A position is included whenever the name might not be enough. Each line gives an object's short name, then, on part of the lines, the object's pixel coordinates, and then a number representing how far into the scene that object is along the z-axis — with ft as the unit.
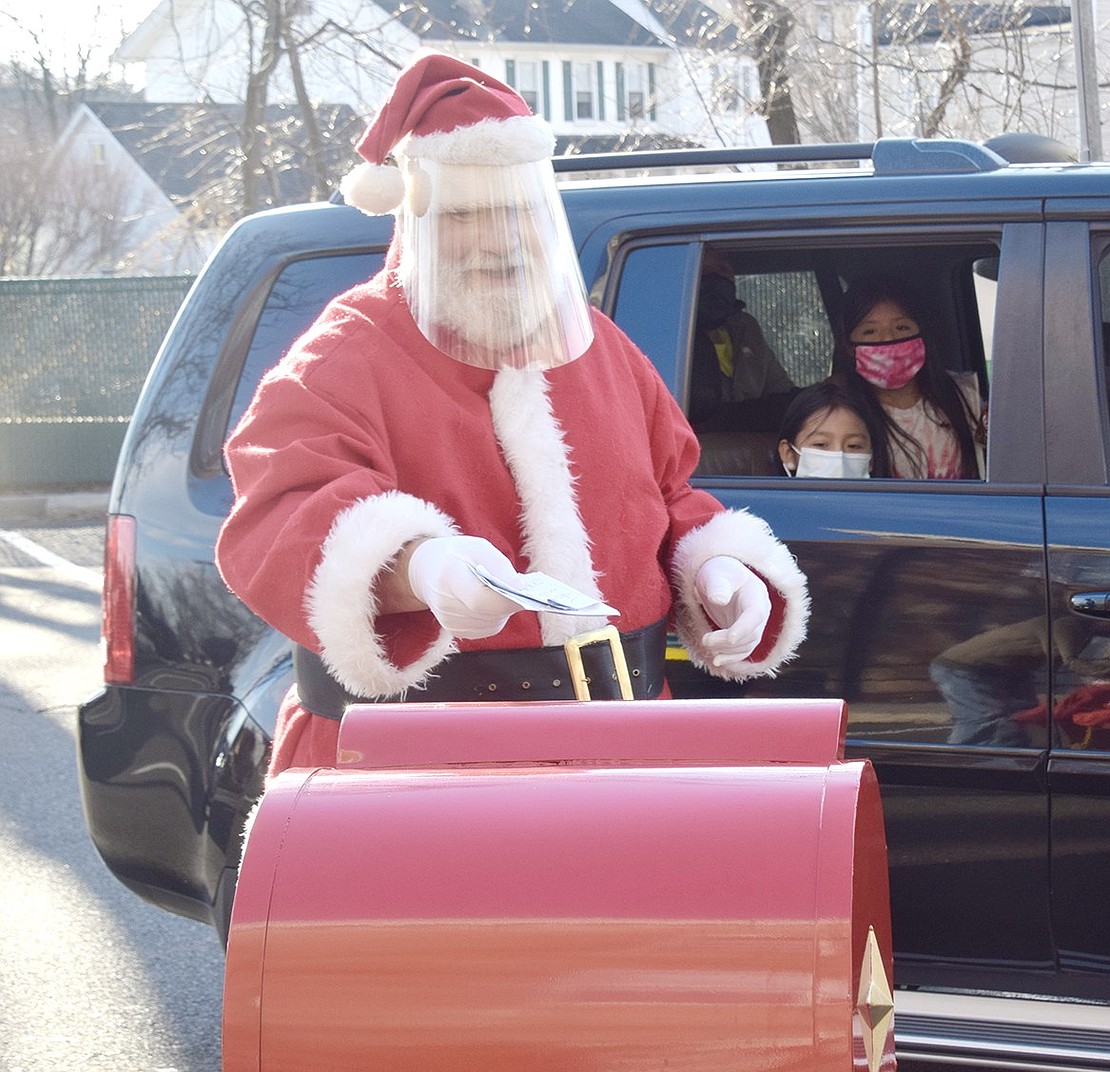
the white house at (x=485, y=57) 35.14
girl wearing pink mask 11.14
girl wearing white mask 10.85
